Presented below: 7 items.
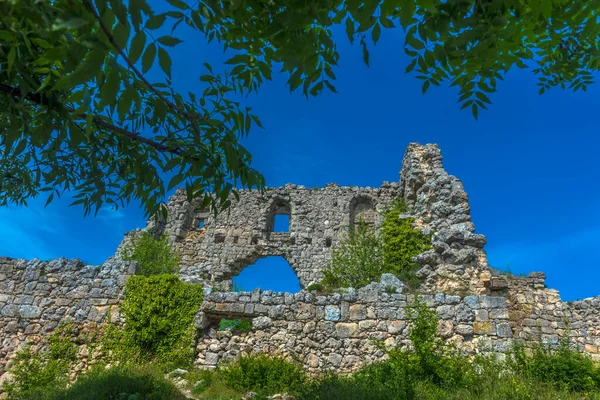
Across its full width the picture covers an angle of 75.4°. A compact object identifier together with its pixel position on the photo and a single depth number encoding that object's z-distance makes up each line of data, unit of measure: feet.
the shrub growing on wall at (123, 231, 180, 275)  55.62
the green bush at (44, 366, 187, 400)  20.94
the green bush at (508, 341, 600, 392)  23.50
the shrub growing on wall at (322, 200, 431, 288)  48.24
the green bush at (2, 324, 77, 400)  26.04
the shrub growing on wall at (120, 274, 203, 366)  28.19
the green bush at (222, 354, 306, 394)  24.86
